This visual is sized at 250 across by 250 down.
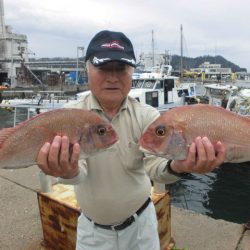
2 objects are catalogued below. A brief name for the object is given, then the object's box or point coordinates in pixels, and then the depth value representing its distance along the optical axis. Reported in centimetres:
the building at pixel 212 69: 7971
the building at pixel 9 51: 5750
